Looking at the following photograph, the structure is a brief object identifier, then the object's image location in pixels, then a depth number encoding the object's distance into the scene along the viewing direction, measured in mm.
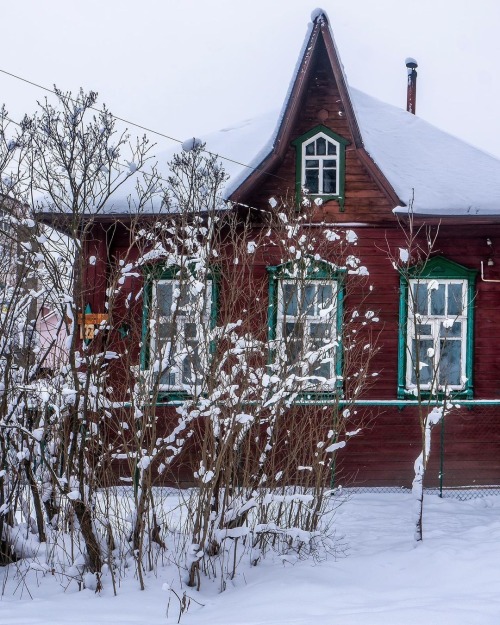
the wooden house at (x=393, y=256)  11820
